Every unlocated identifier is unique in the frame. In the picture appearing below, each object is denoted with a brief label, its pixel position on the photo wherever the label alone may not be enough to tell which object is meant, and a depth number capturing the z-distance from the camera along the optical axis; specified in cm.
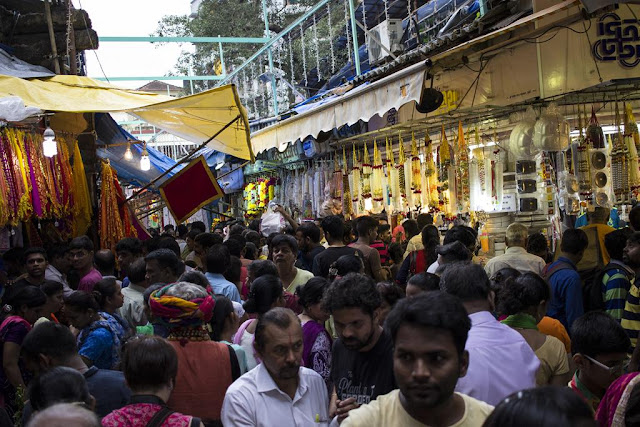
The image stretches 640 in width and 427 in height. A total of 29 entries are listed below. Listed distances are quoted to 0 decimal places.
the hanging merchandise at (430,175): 973
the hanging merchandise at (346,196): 1184
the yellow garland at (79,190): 910
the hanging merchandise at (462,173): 910
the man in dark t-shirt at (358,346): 304
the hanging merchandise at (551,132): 805
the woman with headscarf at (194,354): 351
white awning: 752
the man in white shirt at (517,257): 657
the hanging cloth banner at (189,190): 995
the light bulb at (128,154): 1168
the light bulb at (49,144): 757
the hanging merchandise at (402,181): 1027
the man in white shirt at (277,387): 308
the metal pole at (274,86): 1341
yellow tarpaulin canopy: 759
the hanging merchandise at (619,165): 803
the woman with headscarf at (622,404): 237
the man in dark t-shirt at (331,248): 655
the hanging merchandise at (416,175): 1009
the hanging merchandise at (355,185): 1155
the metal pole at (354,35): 989
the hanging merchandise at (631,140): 808
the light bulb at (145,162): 1075
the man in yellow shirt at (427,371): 216
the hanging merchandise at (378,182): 1106
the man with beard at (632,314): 472
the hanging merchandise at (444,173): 941
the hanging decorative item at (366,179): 1126
